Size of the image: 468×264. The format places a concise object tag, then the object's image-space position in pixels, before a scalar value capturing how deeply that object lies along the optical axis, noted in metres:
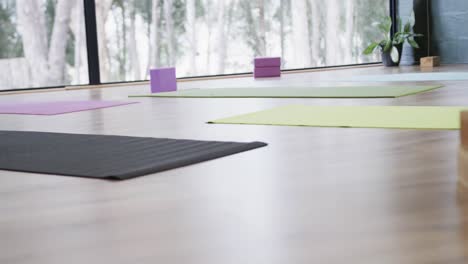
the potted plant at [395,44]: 7.21
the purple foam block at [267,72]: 6.51
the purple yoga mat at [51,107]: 3.63
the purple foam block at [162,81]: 4.92
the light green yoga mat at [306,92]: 3.82
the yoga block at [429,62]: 6.72
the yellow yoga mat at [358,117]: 2.51
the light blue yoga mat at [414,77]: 4.90
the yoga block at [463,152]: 1.39
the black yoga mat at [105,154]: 1.82
